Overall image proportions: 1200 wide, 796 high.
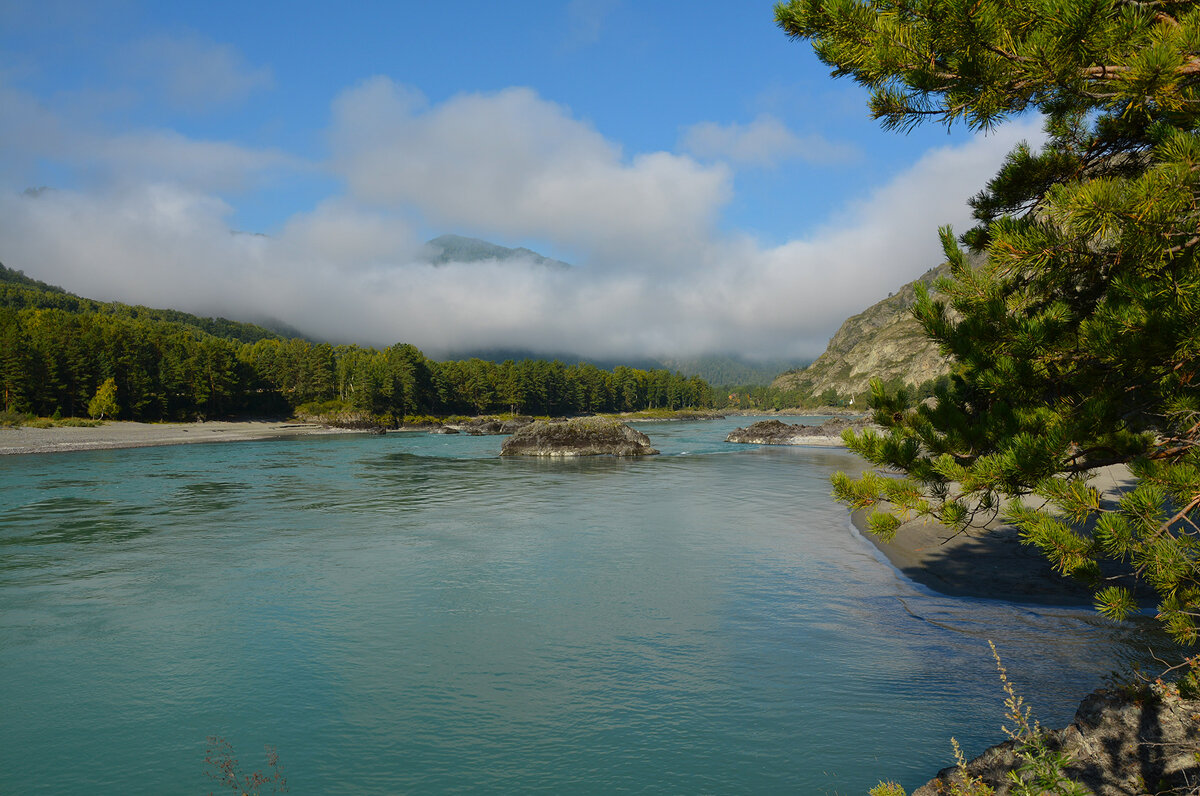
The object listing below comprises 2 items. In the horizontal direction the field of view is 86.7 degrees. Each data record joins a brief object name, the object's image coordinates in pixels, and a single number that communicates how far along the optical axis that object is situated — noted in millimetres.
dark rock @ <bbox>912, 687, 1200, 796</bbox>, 6406
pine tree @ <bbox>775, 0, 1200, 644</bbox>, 5523
